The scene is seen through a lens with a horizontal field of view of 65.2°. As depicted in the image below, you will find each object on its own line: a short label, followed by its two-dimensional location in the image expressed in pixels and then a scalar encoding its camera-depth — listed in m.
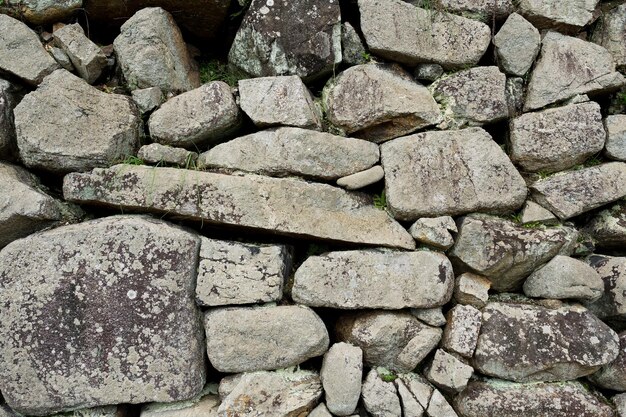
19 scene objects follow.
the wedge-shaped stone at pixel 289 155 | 3.17
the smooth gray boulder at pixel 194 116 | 3.23
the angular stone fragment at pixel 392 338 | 3.04
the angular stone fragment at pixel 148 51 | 3.32
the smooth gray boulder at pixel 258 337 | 2.95
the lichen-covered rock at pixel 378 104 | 3.31
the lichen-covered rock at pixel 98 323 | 2.89
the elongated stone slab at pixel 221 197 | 3.03
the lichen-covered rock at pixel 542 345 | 3.04
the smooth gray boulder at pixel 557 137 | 3.31
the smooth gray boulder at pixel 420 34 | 3.37
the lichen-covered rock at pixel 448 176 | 3.18
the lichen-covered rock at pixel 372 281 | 3.04
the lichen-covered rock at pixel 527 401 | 3.02
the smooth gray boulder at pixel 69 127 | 3.08
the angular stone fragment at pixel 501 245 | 3.13
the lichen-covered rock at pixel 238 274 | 3.00
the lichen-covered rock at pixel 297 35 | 3.35
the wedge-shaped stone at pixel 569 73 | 3.45
